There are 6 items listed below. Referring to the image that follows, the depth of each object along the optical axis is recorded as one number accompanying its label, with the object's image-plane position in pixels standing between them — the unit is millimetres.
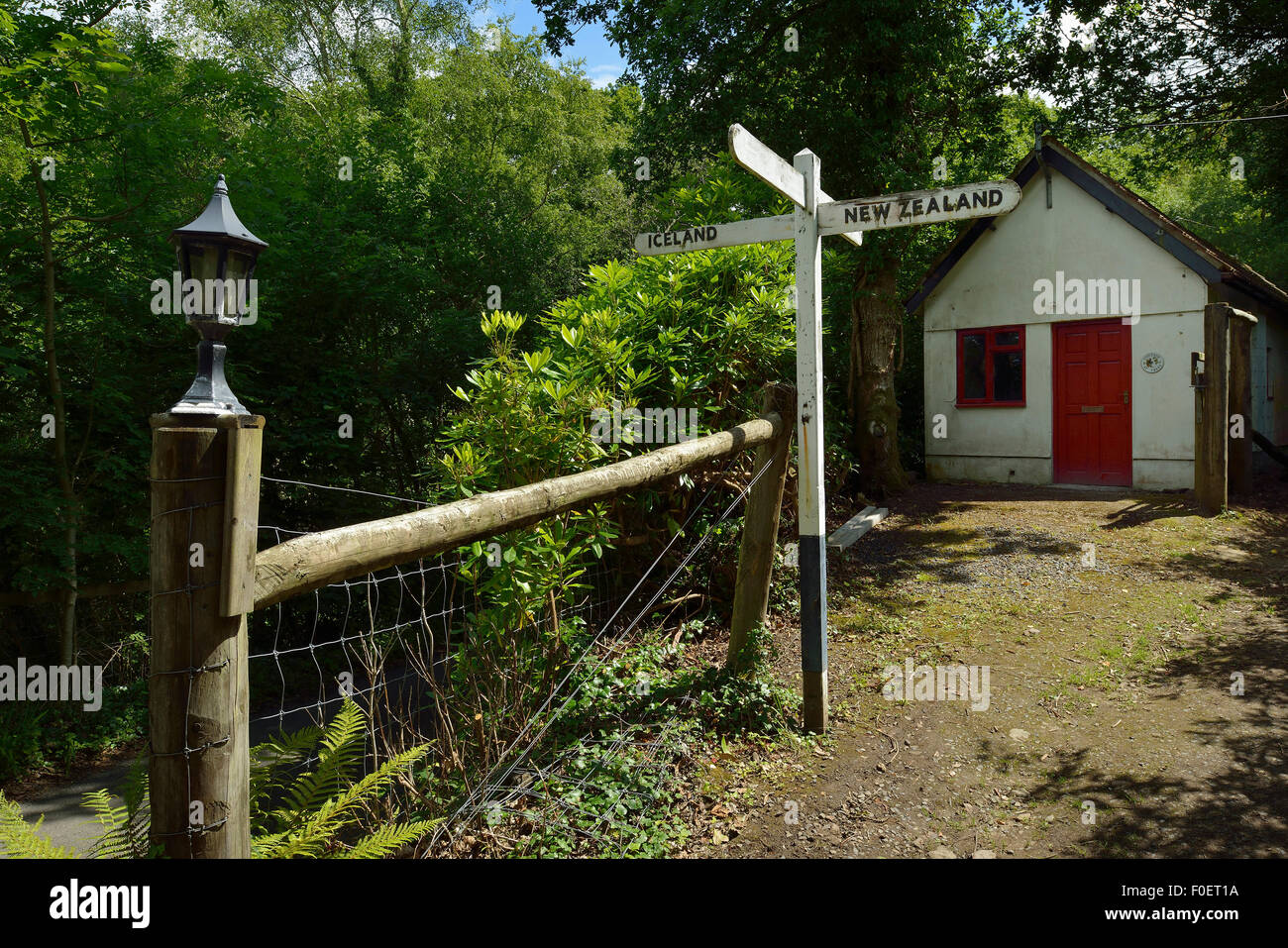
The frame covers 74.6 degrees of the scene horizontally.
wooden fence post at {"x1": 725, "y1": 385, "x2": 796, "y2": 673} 4805
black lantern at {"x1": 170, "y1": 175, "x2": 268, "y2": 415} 1968
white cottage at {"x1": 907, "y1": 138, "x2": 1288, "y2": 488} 12242
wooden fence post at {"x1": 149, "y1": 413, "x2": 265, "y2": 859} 1694
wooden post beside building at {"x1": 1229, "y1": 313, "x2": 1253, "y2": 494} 10461
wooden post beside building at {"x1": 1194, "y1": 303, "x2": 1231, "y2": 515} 9479
